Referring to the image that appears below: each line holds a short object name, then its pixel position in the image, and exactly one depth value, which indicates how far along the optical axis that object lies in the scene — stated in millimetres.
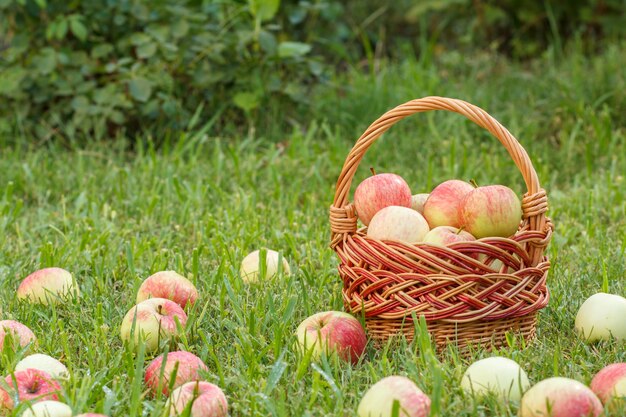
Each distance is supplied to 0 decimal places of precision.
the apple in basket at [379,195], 4073
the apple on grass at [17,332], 3743
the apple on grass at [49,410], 3053
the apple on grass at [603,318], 3894
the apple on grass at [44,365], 3460
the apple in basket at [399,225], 3815
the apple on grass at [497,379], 3237
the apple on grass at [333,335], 3651
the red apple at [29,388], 3251
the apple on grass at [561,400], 2979
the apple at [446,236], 3726
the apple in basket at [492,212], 3747
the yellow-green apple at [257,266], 4750
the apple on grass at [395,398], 2988
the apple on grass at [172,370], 3372
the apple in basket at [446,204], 3953
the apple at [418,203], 4224
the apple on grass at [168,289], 4259
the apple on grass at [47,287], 4430
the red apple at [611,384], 3160
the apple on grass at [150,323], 3815
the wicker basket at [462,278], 3651
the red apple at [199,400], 3111
